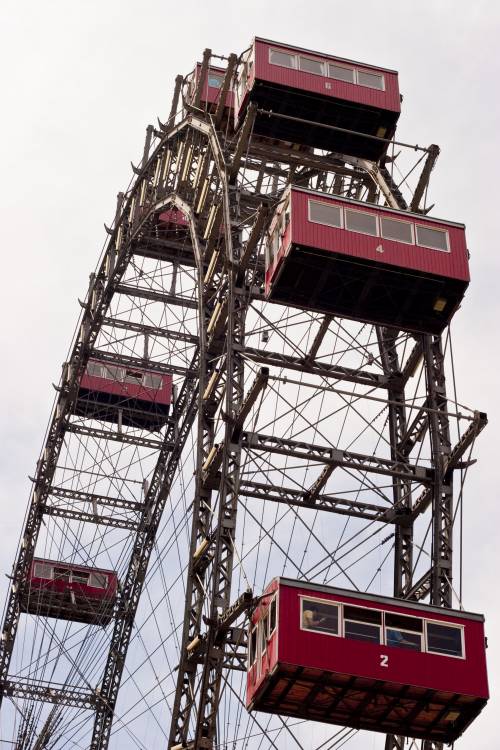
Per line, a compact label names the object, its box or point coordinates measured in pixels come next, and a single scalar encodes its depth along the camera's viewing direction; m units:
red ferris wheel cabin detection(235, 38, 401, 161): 44.41
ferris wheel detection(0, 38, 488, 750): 33.78
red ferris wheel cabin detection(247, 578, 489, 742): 33.19
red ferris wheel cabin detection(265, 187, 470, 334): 38.69
